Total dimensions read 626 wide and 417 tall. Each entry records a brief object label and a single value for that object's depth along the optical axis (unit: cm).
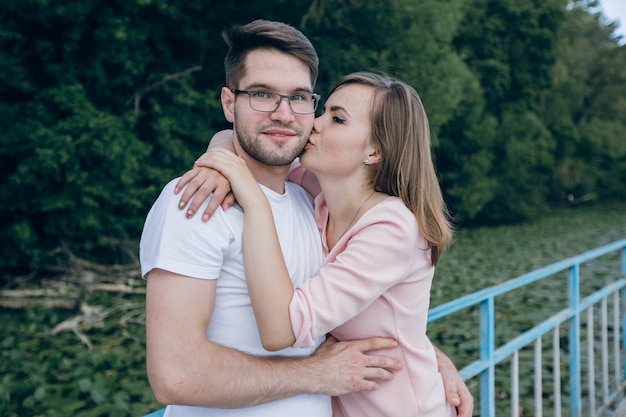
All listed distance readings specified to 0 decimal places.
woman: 142
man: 129
